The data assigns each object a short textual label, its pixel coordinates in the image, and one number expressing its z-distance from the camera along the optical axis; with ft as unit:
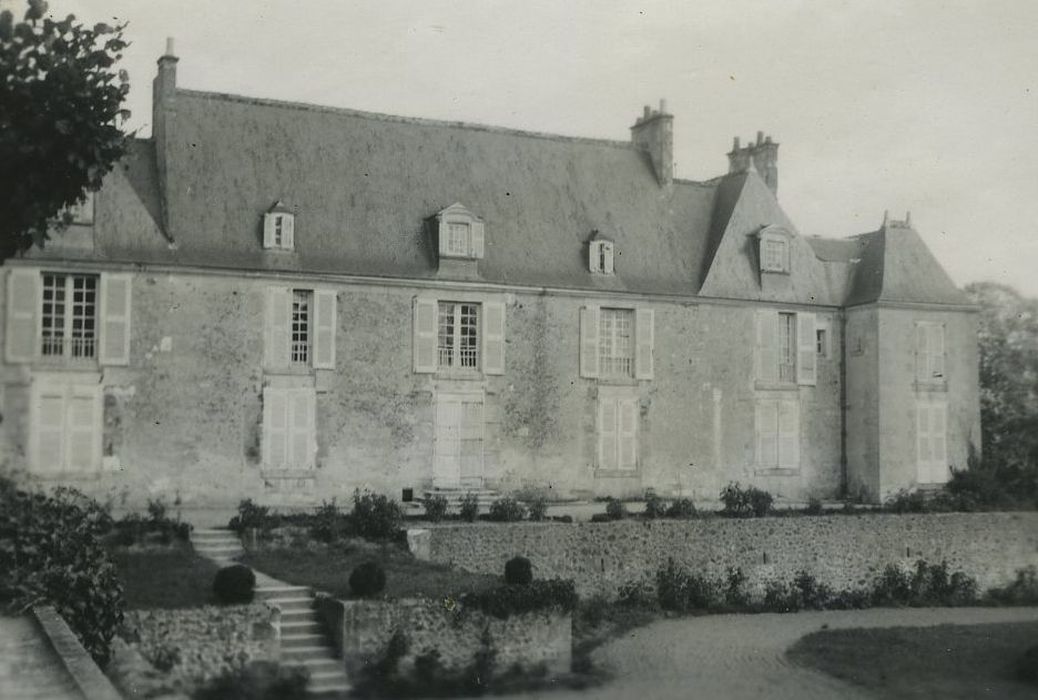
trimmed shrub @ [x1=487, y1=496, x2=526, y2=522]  74.74
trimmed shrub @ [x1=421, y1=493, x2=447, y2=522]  74.49
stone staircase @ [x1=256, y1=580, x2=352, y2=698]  53.06
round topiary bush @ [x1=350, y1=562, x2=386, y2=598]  55.88
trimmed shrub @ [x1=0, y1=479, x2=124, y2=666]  43.62
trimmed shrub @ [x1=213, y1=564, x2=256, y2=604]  53.11
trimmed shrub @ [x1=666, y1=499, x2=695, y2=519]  80.43
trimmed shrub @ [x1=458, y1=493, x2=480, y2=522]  74.74
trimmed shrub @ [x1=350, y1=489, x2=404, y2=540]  70.23
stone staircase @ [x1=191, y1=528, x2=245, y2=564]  66.33
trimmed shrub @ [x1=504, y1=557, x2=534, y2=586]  63.36
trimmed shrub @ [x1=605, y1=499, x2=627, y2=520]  77.41
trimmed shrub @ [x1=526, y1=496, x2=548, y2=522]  75.87
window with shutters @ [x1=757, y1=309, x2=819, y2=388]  96.53
